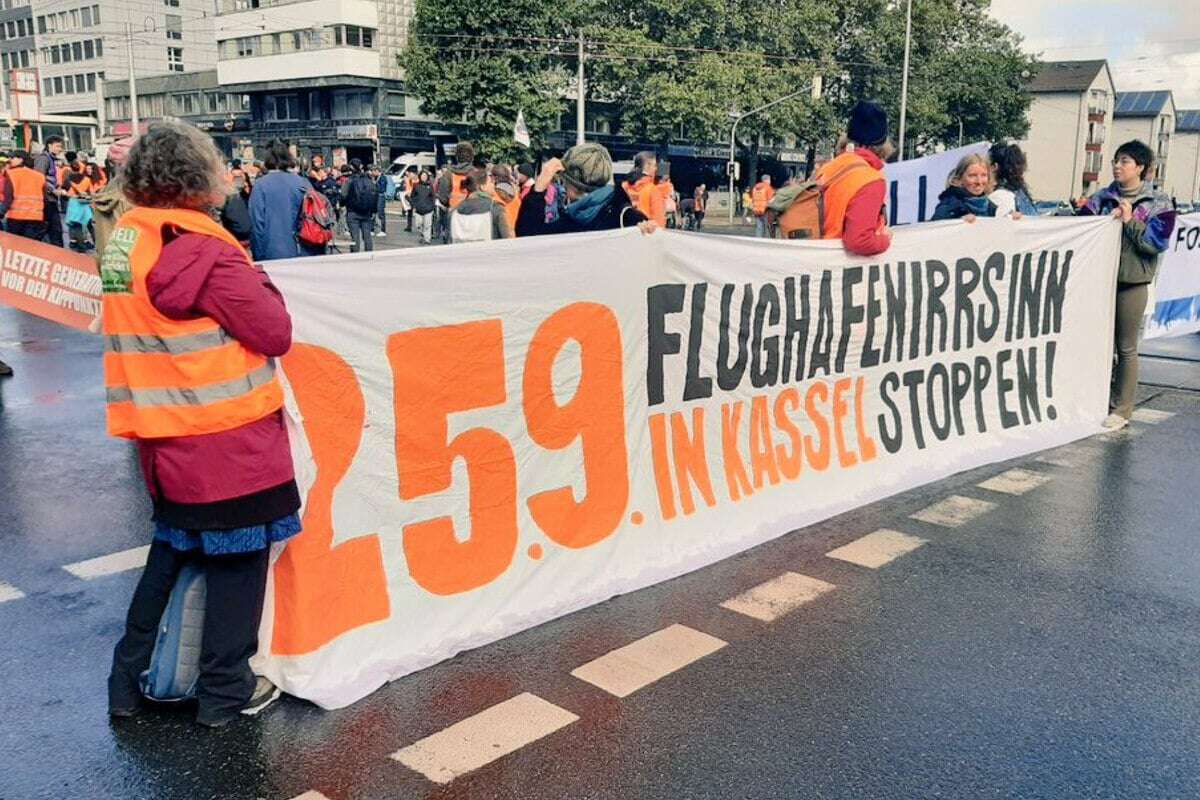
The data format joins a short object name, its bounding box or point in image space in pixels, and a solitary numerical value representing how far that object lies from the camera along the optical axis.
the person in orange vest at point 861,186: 5.52
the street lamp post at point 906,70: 43.84
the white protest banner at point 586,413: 3.61
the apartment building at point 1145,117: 100.56
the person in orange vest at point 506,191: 11.23
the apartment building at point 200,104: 65.81
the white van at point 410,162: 47.18
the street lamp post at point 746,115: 49.94
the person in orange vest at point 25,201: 12.40
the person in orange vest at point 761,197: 23.11
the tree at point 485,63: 49.34
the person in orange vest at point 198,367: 3.08
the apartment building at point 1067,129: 87.81
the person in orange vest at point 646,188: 15.42
